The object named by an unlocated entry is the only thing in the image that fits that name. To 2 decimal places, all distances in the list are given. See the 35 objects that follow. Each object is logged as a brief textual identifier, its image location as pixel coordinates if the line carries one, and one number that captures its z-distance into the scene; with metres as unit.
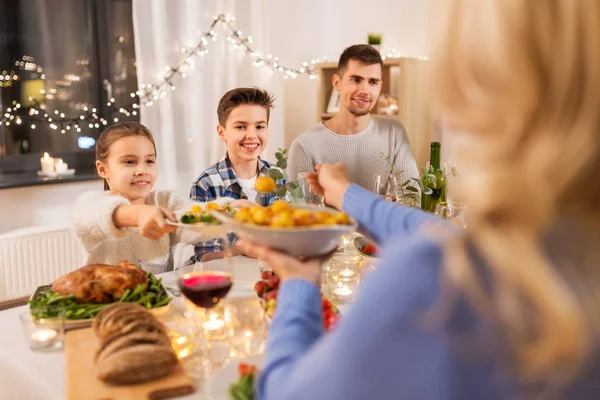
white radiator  3.07
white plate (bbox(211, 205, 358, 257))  1.10
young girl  1.89
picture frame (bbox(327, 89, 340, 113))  4.12
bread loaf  1.00
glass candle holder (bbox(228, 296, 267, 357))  1.21
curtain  3.67
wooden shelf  3.77
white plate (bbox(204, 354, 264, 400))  0.95
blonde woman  0.52
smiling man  3.27
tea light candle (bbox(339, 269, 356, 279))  1.62
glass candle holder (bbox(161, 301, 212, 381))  1.11
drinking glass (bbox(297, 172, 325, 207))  1.67
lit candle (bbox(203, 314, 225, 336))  1.28
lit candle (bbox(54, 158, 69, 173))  3.45
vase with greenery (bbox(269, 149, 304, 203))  1.59
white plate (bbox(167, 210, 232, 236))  1.33
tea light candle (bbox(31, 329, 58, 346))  1.24
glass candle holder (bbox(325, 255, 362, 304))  1.50
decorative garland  3.45
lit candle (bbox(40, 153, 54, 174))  3.43
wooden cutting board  0.98
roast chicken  1.33
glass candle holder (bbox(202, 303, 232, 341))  1.27
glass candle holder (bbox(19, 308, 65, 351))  1.23
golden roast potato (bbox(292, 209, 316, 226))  1.15
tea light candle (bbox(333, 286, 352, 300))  1.50
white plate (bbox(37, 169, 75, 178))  3.41
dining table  1.09
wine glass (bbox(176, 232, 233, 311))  1.19
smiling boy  2.52
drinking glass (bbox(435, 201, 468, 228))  1.91
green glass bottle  2.23
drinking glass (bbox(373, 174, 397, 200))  2.22
